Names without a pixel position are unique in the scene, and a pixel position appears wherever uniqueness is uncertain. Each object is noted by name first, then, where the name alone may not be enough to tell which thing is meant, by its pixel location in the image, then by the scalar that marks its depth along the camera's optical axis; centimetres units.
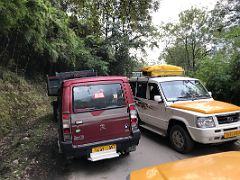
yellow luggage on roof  577
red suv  355
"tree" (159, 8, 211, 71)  2387
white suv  390
